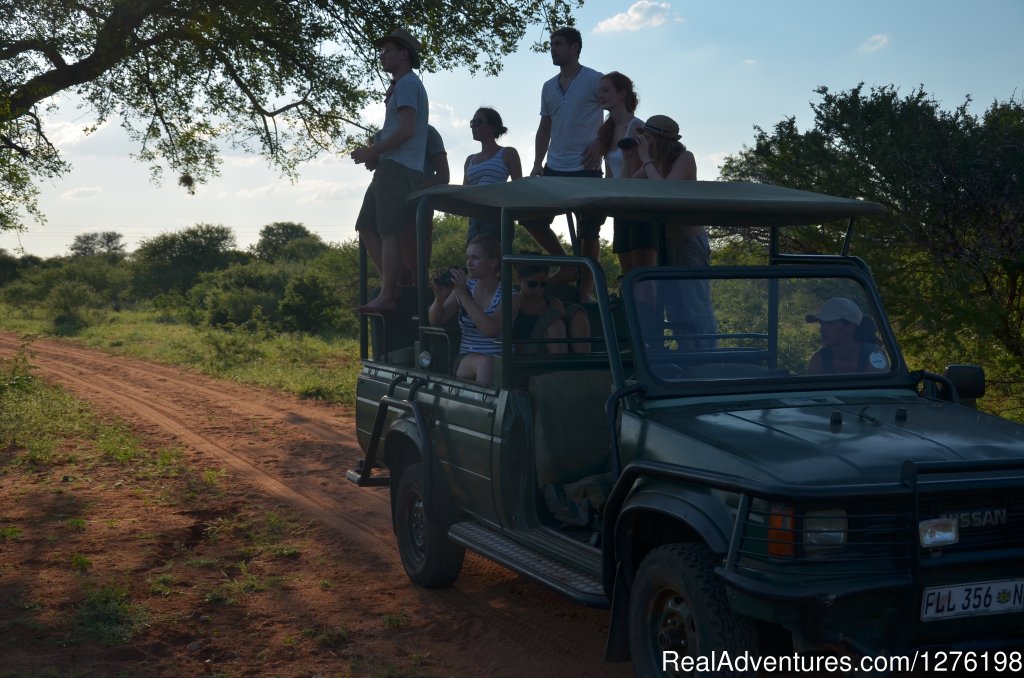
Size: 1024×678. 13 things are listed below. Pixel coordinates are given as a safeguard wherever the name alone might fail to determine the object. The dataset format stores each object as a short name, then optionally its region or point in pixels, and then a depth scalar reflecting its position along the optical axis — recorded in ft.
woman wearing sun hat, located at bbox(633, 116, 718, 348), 17.96
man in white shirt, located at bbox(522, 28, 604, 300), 22.79
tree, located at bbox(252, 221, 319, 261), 181.40
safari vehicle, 9.88
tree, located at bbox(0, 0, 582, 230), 32.50
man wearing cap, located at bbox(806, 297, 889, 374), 13.84
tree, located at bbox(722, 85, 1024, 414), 29.22
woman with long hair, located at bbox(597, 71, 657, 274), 19.76
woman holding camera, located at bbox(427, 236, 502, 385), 16.53
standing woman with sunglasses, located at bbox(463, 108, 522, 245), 23.29
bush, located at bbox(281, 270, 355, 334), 79.05
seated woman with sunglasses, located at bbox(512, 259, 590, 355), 16.49
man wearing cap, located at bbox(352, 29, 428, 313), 20.62
